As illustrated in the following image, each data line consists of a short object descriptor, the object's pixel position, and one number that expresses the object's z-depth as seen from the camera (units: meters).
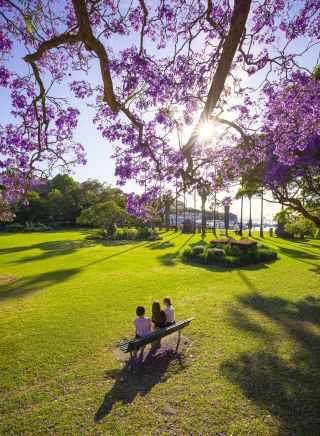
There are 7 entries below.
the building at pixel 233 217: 136.00
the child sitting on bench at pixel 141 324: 7.18
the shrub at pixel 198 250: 21.90
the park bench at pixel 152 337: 6.34
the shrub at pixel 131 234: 39.62
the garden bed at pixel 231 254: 19.41
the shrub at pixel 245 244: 22.01
